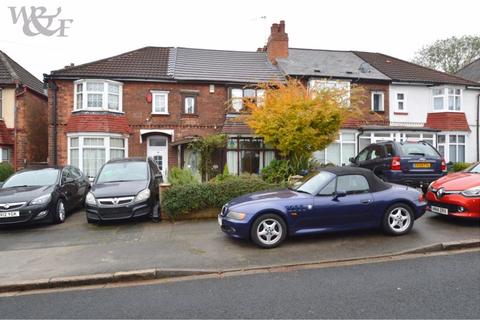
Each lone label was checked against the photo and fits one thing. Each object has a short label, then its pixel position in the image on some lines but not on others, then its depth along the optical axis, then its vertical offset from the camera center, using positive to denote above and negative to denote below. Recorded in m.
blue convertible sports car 5.95 -0.88
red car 6.66 -0.73
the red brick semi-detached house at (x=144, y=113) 16.17 +2.54
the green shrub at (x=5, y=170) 14.57 -0.35
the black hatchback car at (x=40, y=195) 7.81 -0.85
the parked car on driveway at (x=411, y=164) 9.89 -0.09
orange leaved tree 11.13 +1.46
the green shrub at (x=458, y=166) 17.94 -0.28
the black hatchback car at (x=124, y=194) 7.93 -0.79
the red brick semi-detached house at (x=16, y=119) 16.75 +2.28
